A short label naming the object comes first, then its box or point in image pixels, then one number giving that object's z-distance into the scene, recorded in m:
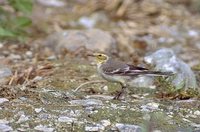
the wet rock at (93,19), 18.29
